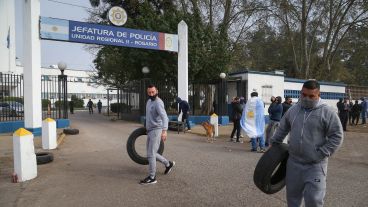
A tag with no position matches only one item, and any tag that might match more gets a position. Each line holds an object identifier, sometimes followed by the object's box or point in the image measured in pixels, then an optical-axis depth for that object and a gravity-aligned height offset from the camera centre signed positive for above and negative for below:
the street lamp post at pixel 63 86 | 16.87 +0.45
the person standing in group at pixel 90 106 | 35.68 -1.09
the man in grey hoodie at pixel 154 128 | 6.46 -0.59
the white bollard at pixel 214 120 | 13.80 -0.94
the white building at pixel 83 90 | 69.94 +1.12
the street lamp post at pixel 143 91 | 19.62 +0.22
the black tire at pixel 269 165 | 3.93 -0.77
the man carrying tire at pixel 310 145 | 3.64 -0.51
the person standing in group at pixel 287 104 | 11.42 -0.27
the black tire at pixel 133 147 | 7.55 -1.08
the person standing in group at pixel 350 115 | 21.31 -1.15
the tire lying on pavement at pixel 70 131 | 14.82 -1.46
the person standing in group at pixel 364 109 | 21.63 -0.82
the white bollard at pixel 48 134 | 10.82 -1.16
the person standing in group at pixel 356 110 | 20.73 -0.85
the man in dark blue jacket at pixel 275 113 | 10.36 -0.51
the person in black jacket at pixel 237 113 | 12.40 -0.61
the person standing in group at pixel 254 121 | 10.24 -0.74
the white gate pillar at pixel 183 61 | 17.75 +1.71
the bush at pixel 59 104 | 17.35 -0.42
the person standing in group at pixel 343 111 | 17.44 -0.76
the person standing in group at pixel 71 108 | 35.86 -1.29
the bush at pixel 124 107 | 23.31 -0.77
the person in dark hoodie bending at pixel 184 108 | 15.77 -0.55
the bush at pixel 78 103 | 57.98 -1.23
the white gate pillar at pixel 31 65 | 13.84 +1.20
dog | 12.50 -1.19
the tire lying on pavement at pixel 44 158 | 8.50 -1.48
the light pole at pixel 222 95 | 20.19 +0.03
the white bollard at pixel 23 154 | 6.88 -1.13
